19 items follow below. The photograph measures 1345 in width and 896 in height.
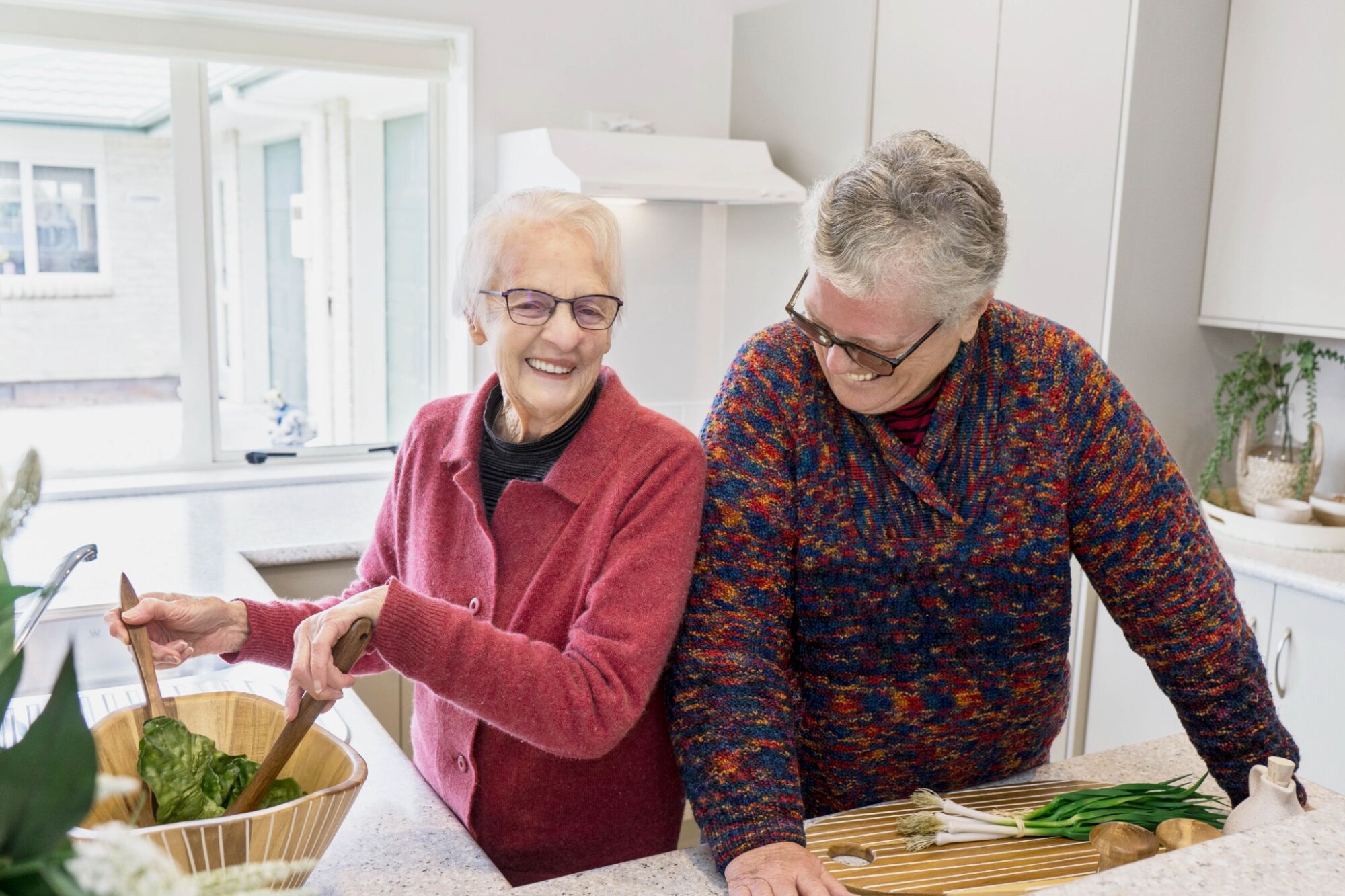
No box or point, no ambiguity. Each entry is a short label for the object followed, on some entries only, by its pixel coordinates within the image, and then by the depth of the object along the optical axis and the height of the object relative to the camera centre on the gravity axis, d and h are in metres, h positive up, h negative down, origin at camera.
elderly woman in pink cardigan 1.04 -0.28
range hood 2.69 +0.25
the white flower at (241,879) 0.39 -0.22
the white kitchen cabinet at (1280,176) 2.34 +0.24
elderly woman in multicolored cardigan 1.11 -0.26
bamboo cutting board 0.97 -0.51
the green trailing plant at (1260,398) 2.49 -0.23
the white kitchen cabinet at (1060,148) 2.43 +0.29
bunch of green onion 1.06 -0.49
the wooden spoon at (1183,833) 1.00 -0.47
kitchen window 2.68 +0.06
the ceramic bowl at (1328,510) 2.38 -0.44
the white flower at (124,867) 0.33 -0.18
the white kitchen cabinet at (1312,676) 2.17 -0.73
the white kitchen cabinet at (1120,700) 2.51 -0.91
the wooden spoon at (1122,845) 0.96 -0.46
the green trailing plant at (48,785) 0.40 -0.18
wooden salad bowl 0.78 -0.40
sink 1.58 -0.56
